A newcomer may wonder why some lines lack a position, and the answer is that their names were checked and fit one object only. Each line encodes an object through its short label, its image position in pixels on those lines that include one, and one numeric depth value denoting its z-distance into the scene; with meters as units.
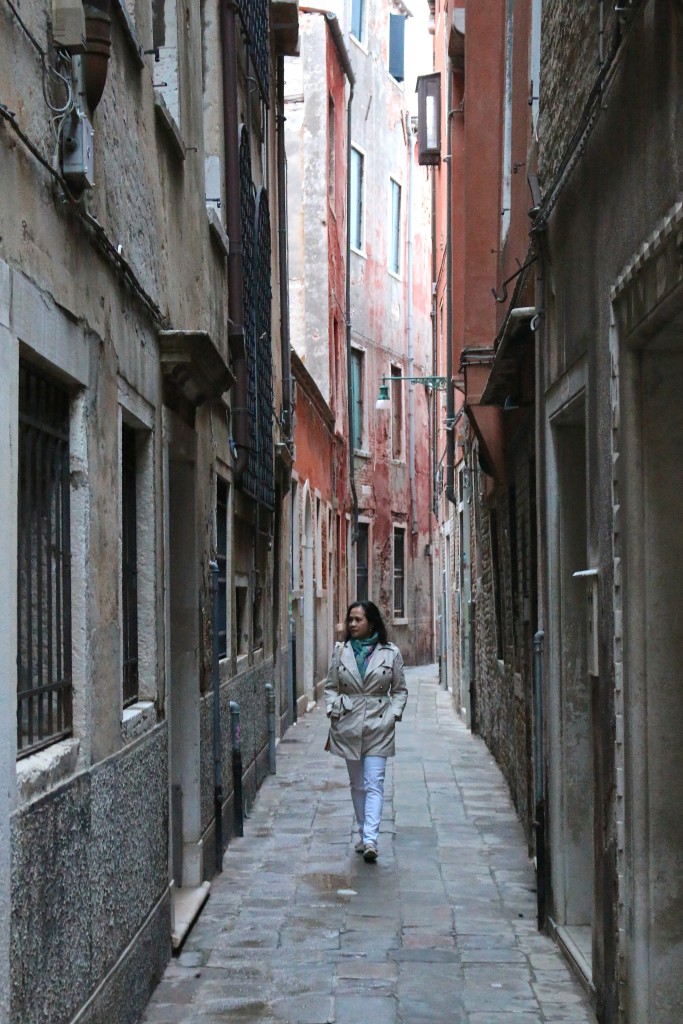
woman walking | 9.49
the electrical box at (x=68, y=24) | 4.51
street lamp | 21.97
